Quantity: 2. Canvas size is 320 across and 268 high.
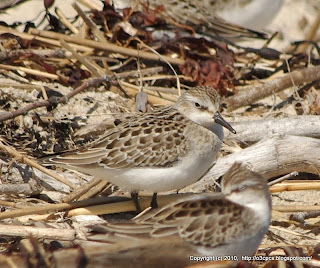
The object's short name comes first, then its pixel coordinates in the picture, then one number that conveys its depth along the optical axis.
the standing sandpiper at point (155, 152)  11.48
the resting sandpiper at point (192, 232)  8.76
